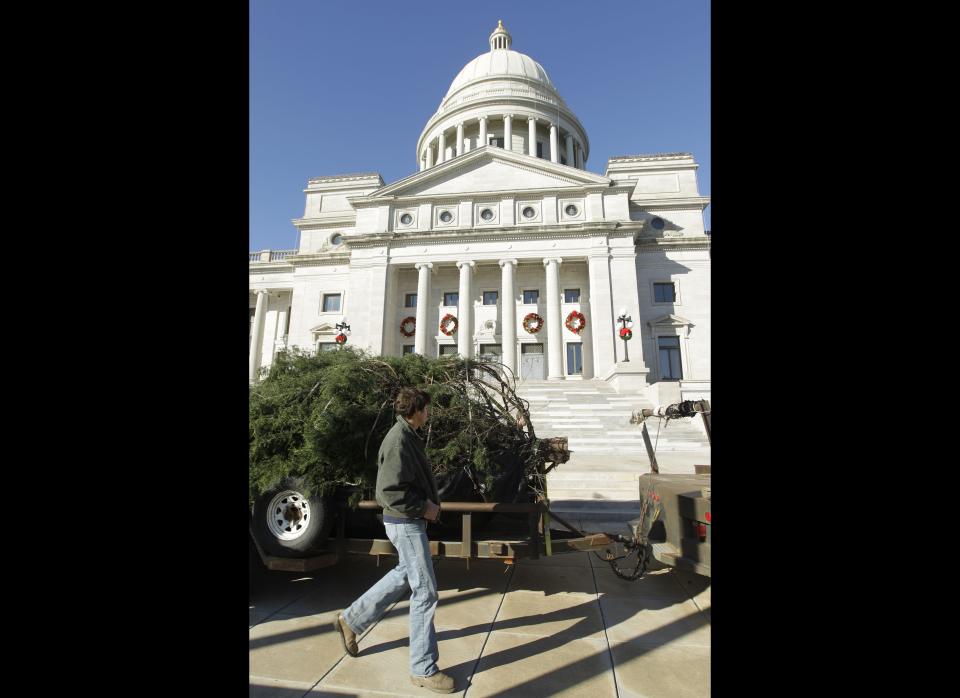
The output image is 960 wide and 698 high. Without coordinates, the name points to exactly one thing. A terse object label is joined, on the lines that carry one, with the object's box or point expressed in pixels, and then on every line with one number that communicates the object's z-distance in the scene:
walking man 3.18
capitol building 32.34
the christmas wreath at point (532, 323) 33.09
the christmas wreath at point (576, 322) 32.66
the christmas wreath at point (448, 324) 33.19
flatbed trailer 4.38
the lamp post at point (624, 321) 27.92
